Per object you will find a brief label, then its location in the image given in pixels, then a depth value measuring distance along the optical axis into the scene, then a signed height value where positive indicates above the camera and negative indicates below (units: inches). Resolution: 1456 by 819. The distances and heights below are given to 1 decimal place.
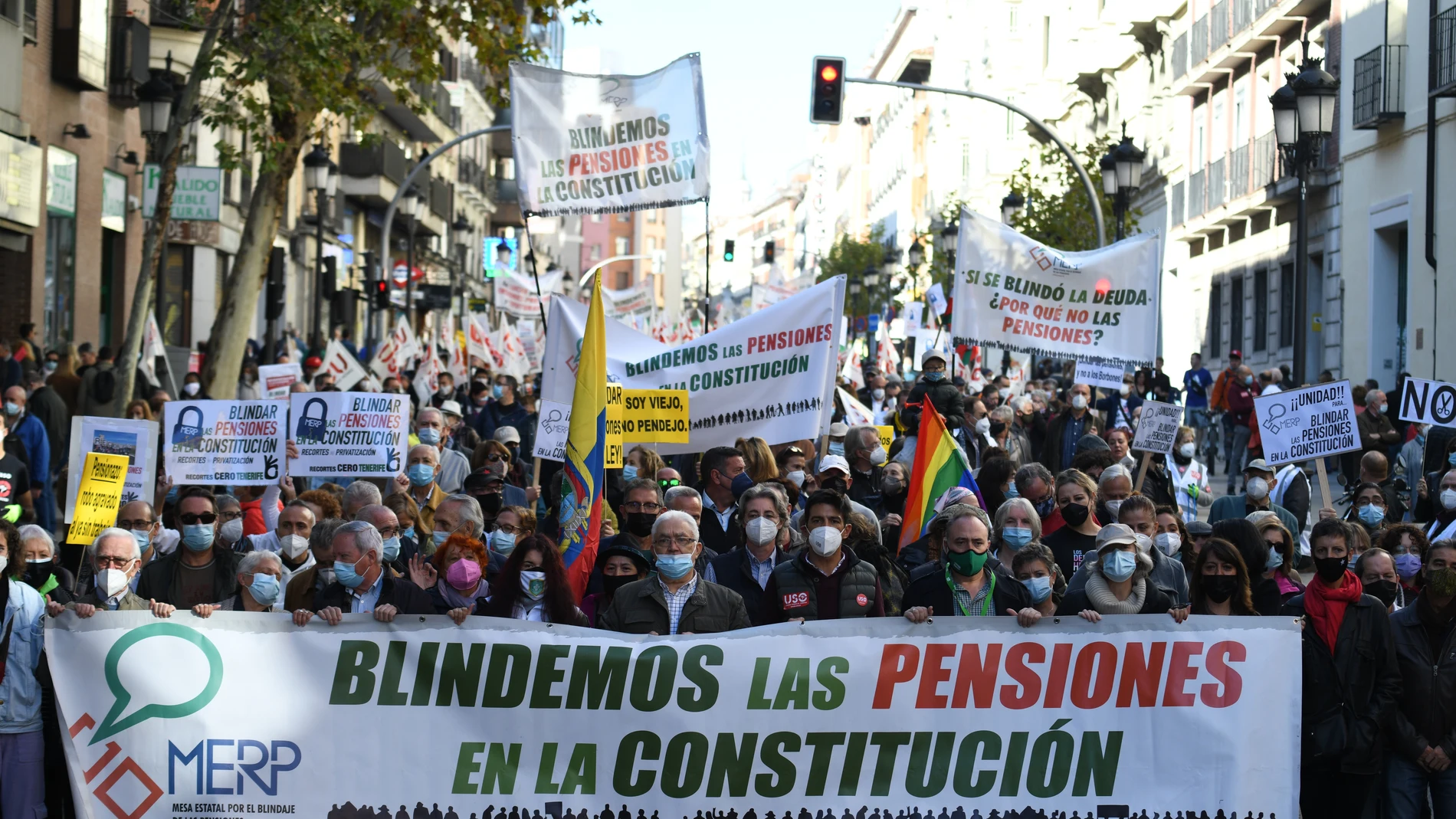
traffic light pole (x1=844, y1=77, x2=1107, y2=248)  925.2 +129.7
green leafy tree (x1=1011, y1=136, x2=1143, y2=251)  1445.6 +170.2
